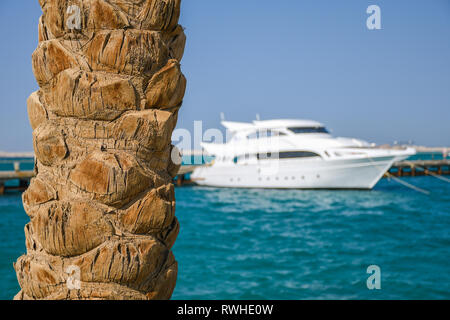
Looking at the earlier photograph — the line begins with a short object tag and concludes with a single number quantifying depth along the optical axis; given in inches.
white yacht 1218.6
